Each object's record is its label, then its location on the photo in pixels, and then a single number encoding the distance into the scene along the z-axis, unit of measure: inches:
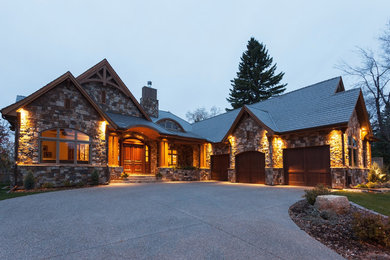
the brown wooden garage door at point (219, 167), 699.2
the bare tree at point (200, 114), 1833.2
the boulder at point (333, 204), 242.2
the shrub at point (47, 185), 418.8
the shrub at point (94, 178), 469.4
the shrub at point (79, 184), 450.7
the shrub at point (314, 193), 274.5
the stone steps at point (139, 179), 546.1
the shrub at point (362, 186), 431.2
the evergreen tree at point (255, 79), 1354.6
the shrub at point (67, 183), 440.8
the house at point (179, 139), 441.1
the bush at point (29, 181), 393.7
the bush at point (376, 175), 490.7
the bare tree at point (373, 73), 646.5
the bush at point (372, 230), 167.5
